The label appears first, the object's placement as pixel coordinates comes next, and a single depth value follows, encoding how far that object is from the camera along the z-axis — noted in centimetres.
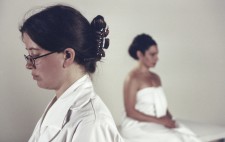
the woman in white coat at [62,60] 83
